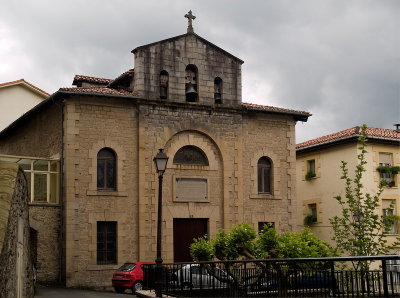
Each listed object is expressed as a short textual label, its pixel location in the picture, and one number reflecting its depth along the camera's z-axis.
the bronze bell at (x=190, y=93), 26.42
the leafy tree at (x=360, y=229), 19.66
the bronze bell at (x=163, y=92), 26.06
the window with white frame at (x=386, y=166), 32.62
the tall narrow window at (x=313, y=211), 34.09
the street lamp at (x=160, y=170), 17.89
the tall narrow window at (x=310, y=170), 34.72
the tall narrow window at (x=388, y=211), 32.31
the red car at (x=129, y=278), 21.83
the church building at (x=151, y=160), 23.80
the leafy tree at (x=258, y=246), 17.33
